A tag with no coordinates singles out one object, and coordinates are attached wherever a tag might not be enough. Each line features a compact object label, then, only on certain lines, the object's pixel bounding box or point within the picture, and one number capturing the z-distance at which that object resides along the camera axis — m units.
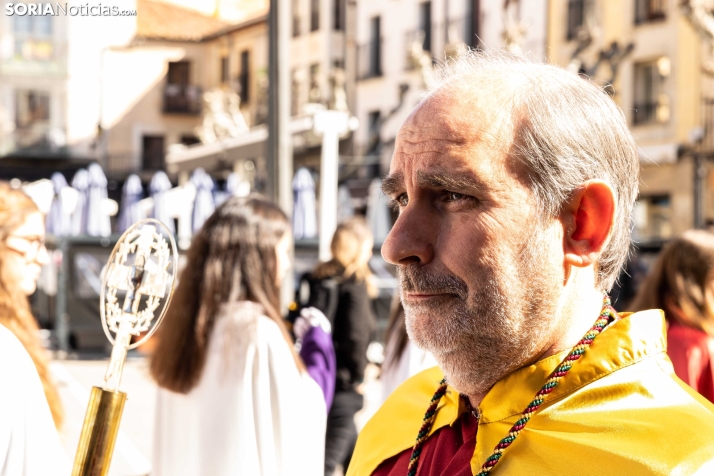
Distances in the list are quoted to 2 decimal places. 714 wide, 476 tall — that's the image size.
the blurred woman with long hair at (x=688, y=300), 3.61
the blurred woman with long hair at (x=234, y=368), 3.30
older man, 1.35
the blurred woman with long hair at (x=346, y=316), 5.29
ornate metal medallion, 1.41
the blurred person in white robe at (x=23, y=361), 2.21
